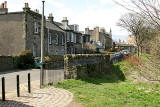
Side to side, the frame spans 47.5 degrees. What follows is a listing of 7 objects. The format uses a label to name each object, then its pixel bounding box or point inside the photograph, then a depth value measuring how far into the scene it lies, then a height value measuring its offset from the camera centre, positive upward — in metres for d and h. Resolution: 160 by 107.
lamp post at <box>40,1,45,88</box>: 10.71 -1.20
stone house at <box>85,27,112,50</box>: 67.25 +5.91
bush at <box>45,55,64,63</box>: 25.89 -0.78
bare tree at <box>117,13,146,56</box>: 30.79 +4.48
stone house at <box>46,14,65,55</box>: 32.28 +2.72
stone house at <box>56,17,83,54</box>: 38.81 +3.42
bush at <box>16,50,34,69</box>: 22.91 -0.97
